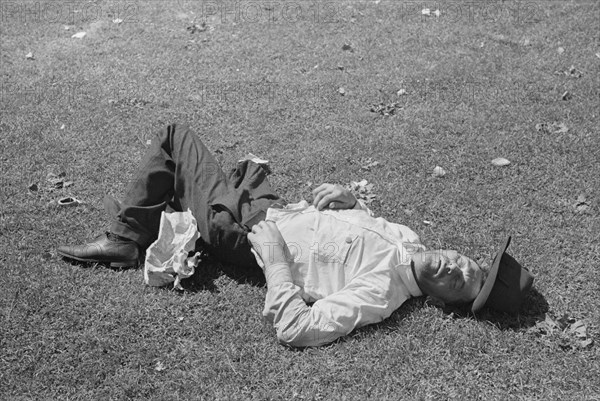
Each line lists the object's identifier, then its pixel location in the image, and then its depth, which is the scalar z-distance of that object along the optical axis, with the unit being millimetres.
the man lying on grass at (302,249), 4270
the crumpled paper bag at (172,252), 4609
